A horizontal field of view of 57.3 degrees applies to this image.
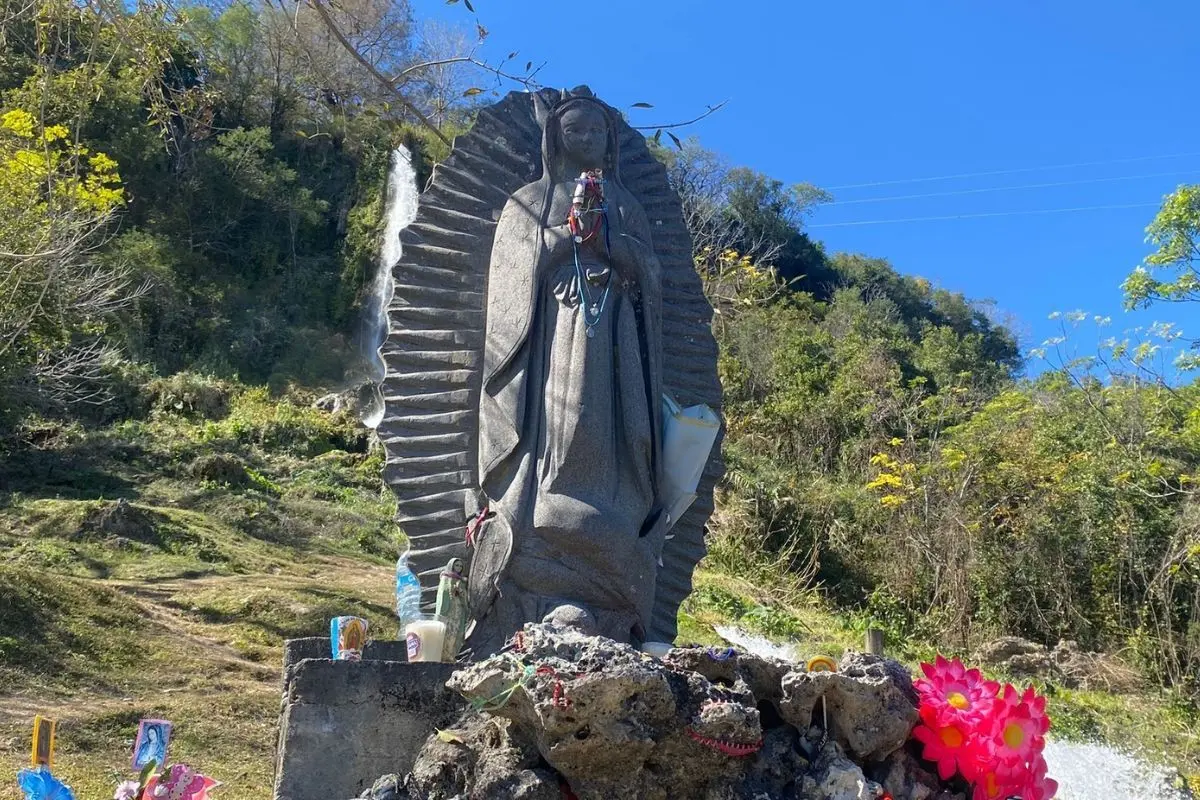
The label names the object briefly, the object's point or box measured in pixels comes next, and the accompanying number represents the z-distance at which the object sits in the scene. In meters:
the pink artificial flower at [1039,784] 2.51
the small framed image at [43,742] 2.74
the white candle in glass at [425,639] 3.40
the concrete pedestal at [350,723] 2.90
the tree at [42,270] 10.46
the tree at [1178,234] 11.45
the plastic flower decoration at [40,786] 2.64
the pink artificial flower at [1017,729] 2.46
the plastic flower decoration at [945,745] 2.46
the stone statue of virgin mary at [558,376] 3.77
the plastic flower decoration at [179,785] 2.80
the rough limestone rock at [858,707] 2.44
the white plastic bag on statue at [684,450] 4.08
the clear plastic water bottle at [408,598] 3.86
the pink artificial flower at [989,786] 2.45
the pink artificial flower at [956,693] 2.47
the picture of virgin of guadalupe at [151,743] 2.87
